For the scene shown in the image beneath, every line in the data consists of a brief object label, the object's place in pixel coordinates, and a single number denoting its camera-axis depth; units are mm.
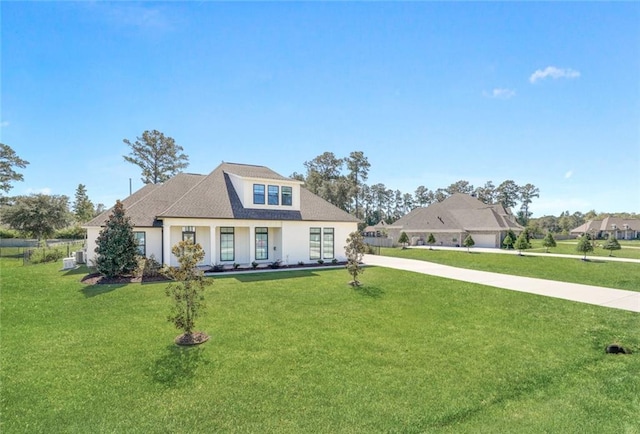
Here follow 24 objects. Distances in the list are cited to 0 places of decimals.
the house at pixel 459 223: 39656
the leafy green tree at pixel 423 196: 86188
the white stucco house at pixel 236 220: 17078
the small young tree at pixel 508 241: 34656
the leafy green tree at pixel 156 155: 40325
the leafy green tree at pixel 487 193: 76375
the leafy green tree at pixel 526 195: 77750
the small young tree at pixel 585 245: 24000
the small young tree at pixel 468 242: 32025
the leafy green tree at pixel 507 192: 76812
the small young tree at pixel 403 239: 37031
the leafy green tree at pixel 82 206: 50031
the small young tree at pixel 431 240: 38291
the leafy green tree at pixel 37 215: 31578
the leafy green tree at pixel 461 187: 79312
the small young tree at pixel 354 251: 13251
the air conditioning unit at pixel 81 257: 19219
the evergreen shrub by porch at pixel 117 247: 13547
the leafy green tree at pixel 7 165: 36562
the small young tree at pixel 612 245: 27562
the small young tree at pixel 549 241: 28052
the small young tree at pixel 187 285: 7340
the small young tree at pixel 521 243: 27559
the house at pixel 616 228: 63781
